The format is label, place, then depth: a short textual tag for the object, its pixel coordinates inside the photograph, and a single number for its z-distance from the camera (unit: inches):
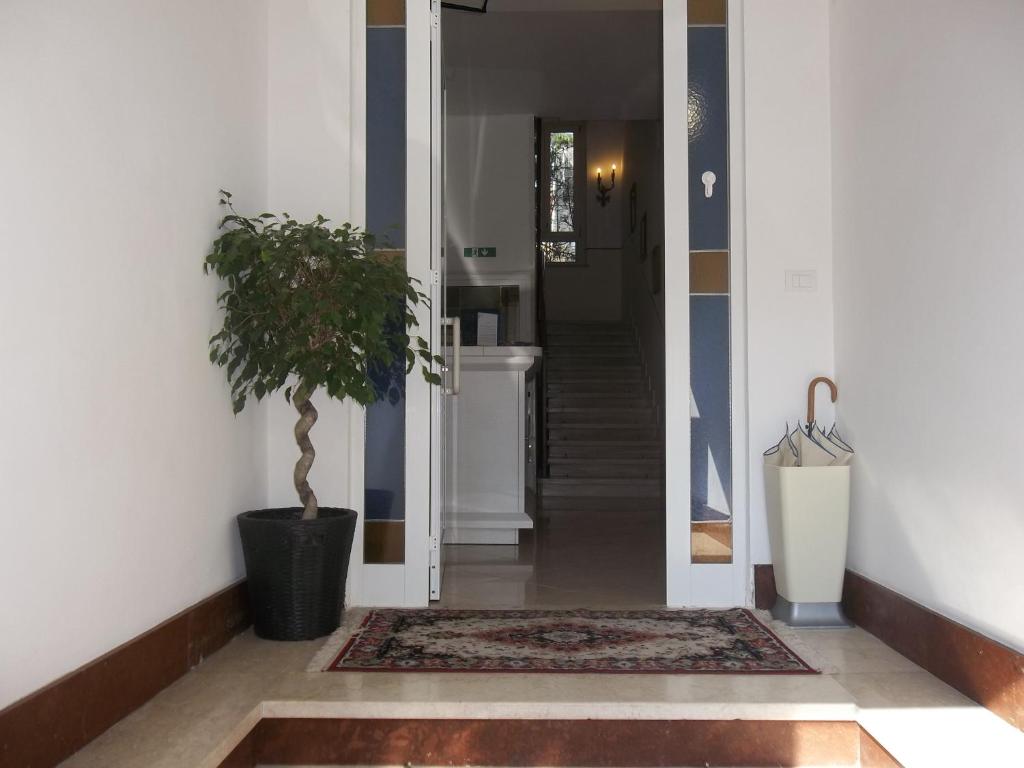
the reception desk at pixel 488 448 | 234.4
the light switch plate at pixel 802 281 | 159.9
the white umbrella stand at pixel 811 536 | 143.6
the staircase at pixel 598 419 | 353.1
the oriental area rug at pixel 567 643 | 122.6
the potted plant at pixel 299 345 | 132.1
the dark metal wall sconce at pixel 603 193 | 557.6
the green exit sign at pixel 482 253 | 383.9
